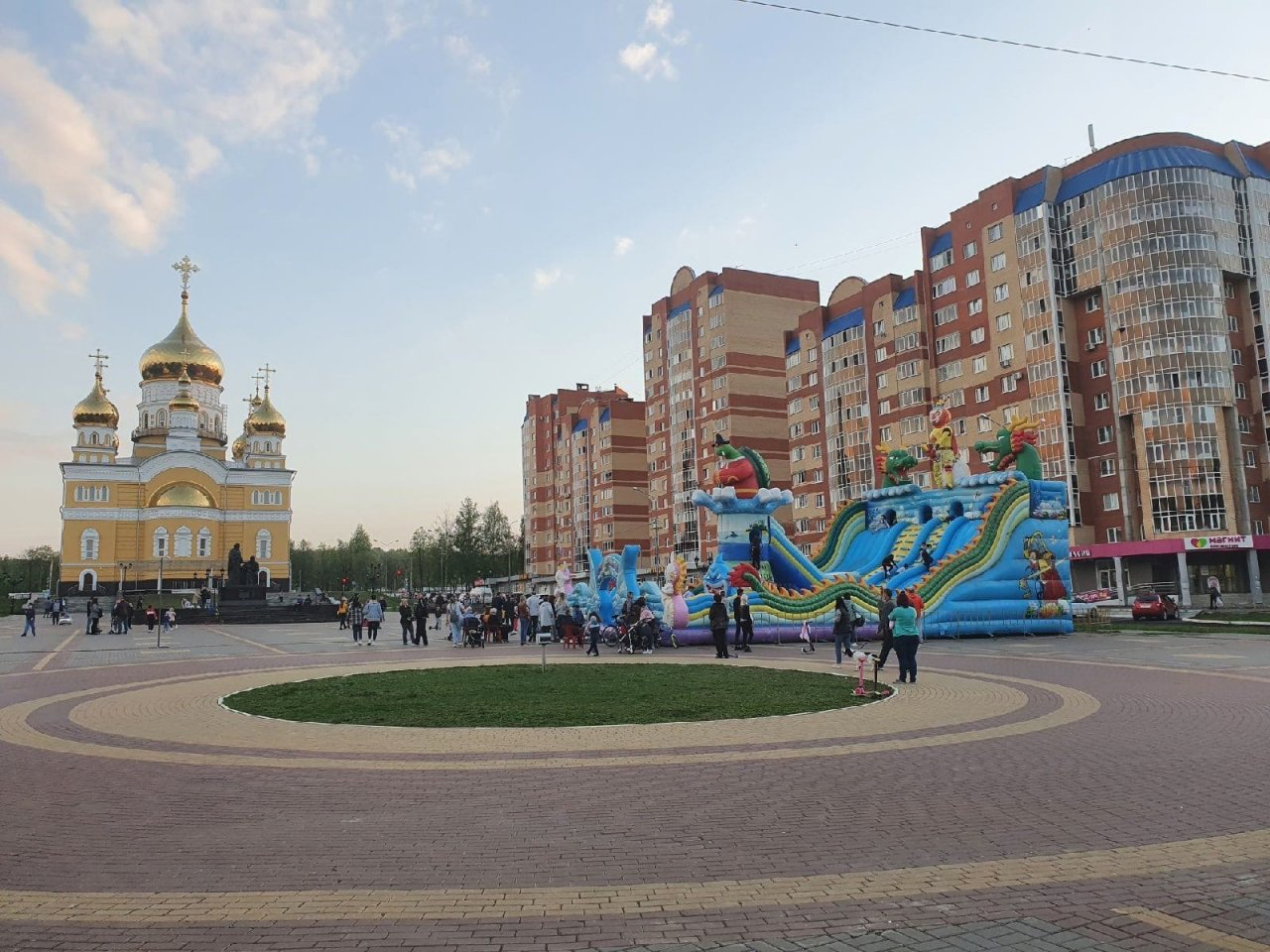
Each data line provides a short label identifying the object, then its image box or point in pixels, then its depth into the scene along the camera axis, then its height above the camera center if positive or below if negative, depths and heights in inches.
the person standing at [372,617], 1299.2 -43.9
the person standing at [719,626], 907.4 -51.3
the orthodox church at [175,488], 3321.9 +395.6
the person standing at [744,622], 1018.1 -54.8
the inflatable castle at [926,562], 1146.0 +9.7
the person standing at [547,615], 1074.1 -41.3
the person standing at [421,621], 1250.0 -50.3
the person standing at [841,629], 787.4 -50.5
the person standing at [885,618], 663.8 -38.6
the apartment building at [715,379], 3174.2 +690.2
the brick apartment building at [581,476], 3777.1 +454.5
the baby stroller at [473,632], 1192.2 -65.2
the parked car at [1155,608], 1476.4 -77.9
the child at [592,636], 997.2 -62.3
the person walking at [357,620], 1297.1 -49.7
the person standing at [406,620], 1246.9 -47.9
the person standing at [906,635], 629.6 -45.8
